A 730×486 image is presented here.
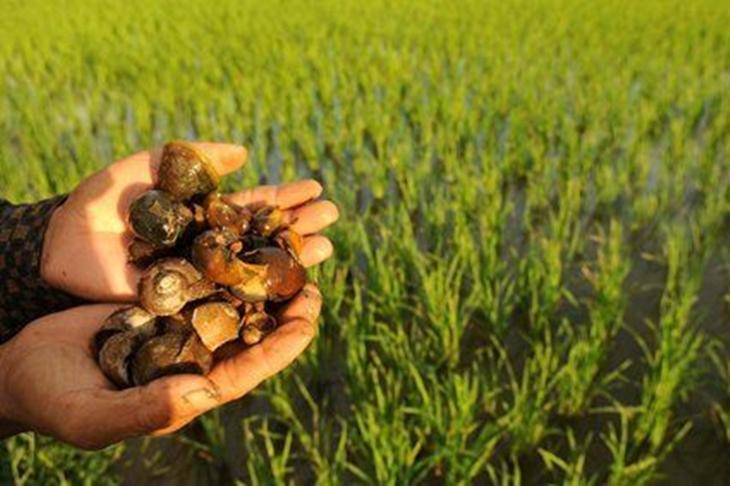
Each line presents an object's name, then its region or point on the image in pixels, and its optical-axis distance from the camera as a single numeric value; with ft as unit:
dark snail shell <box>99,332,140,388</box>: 0.98
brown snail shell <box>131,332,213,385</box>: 1.00
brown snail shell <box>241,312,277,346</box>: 1.12
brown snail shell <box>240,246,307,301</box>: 1.15
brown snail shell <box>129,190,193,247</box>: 1.22
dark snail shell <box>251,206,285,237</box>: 1.32
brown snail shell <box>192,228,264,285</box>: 1.14
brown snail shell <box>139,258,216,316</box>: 1.12
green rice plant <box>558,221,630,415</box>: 1.52
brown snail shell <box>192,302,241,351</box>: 1.09
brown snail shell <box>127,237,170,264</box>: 1.26
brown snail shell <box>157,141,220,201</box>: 1.32
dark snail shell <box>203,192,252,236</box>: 1.29
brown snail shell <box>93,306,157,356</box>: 1.08
